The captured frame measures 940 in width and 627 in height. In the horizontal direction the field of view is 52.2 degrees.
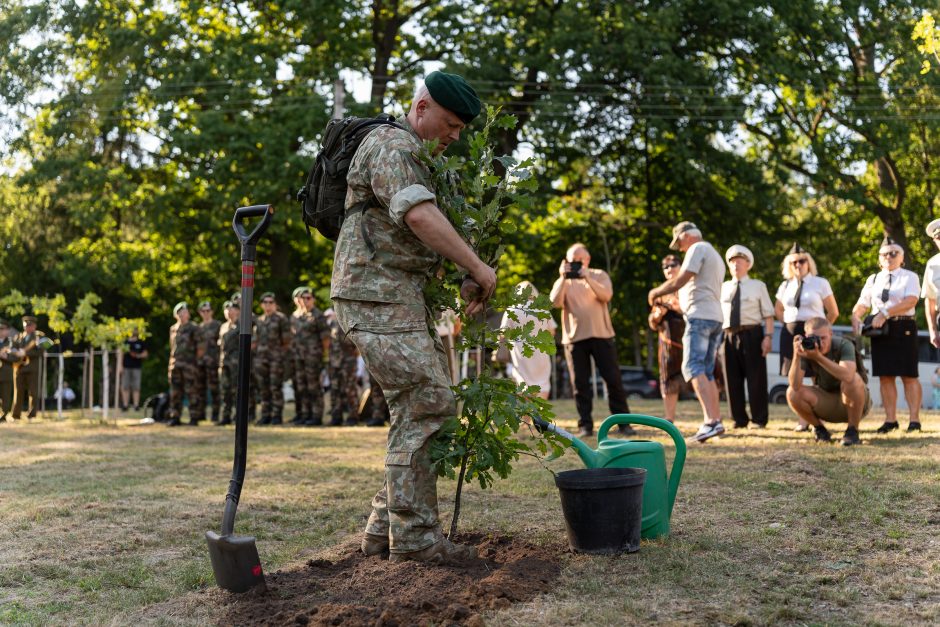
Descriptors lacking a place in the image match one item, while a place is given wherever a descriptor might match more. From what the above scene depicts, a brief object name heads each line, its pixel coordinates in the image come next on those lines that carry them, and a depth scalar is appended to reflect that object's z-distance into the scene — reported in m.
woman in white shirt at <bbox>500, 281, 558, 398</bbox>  12.61
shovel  4.15
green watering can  4.89
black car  29.20
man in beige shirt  10.15
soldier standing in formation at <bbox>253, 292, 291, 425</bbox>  15.88
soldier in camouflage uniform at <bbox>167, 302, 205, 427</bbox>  16.41
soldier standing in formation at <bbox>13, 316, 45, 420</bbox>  18.47
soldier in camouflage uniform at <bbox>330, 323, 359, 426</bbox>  14.91
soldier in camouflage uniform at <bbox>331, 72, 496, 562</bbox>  4.26
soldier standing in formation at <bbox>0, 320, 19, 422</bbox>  18.58
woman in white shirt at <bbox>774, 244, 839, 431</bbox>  9.71
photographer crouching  8.69
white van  20.02
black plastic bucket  4.49
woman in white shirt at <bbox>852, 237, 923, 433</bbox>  9.89
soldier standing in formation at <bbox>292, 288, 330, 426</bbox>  15.41
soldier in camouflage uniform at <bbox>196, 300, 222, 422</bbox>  16.52
